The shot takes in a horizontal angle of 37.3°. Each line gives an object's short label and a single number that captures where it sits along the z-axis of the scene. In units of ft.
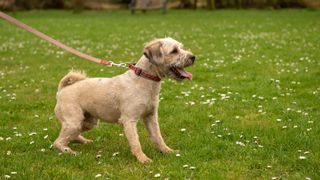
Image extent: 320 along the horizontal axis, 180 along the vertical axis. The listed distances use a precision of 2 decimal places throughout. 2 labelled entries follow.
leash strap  22.53
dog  21.04
